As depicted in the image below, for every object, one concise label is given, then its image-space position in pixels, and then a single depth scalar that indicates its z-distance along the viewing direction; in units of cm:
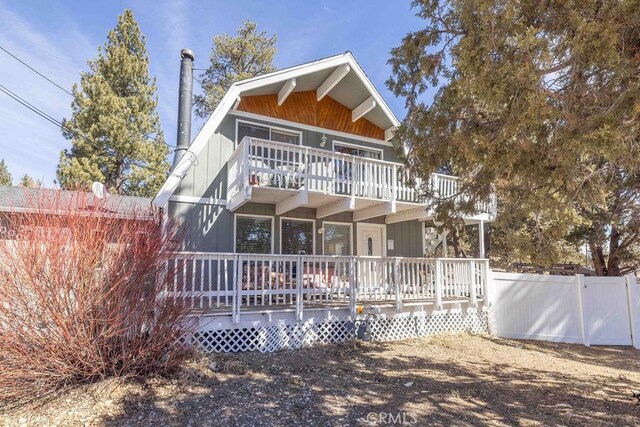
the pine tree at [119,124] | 1798
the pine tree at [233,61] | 2177
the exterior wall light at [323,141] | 1111
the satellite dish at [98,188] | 669
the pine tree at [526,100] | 392
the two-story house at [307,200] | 825
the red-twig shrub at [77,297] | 439
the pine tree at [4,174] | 2969
